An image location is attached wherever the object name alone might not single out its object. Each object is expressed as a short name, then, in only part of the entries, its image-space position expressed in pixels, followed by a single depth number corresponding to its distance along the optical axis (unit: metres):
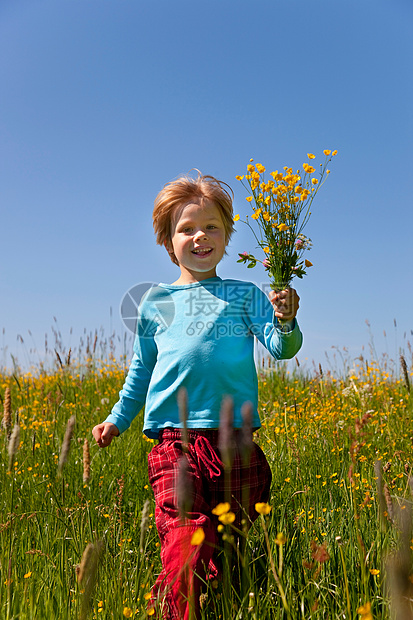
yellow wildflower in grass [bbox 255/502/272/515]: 0.88
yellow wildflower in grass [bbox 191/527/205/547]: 0.85
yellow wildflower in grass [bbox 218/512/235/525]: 0.88
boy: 1.28
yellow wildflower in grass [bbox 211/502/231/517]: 0.92
